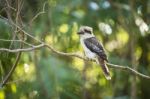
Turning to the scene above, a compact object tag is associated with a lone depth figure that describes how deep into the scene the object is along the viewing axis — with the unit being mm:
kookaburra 10064
